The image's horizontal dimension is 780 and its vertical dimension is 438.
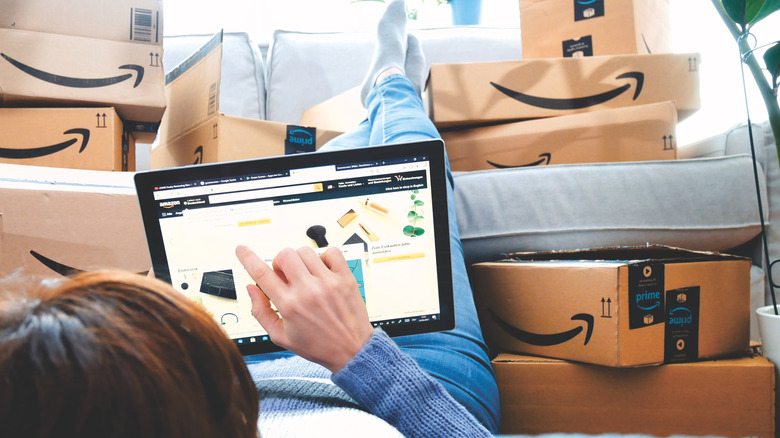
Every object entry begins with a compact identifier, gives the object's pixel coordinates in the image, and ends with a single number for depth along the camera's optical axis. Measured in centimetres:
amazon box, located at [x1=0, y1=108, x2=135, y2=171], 92
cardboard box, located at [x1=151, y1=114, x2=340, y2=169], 102
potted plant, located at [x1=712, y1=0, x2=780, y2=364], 69
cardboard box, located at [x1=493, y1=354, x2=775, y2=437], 69
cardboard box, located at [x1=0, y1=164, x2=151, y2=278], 70
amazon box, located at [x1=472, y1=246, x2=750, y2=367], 68
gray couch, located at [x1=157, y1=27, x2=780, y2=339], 96
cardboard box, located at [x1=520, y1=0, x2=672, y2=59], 115
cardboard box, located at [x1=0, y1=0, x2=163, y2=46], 93
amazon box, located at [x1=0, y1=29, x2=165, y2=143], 92
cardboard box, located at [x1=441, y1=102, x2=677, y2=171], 104
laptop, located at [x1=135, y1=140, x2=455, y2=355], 56
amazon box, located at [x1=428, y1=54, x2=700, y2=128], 110
